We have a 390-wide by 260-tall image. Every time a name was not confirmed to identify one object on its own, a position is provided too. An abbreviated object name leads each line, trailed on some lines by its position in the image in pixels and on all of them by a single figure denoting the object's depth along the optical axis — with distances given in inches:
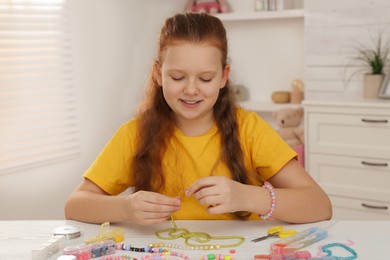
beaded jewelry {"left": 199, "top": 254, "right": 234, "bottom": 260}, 52.0
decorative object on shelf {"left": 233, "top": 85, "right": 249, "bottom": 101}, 178.9
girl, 63.6
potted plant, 148.3
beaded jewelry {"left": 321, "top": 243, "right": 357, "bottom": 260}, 52.1
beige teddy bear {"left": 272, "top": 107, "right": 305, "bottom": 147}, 157.4
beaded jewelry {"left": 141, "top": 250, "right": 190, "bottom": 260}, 52.9
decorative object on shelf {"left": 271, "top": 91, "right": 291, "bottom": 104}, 169.5
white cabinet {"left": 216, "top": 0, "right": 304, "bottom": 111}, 171.3
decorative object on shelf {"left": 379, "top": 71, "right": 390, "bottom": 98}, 144.4
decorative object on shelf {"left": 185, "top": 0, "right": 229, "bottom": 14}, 178.5
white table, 54.7
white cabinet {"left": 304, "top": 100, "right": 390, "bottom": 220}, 137.3
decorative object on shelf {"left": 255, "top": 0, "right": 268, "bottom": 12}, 169.2
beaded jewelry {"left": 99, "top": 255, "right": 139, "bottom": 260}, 53.1
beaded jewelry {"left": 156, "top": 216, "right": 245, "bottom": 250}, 55.8
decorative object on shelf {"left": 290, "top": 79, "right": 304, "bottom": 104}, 168.4
